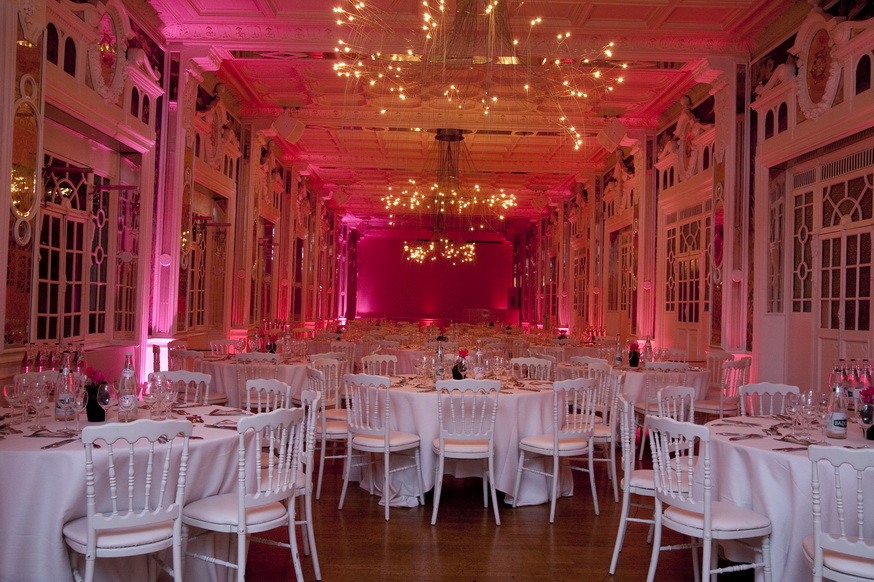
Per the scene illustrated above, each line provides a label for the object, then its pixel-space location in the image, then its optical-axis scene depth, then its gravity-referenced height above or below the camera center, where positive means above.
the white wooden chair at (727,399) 7.45 -0.88
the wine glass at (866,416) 4.02 -0.54
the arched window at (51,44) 6.44 +2.29
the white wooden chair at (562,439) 5.36 -0.98
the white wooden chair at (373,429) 5.35 -0.92
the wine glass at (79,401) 3.90 -0.54
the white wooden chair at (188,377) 5.05 -0.52
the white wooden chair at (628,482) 4.33 -1.02
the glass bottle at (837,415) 4.13 -0.56
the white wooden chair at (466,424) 5.21 -0.87
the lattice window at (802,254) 8.28 +0.71
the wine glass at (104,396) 3.99 -0.52
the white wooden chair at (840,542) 3.00 -0.95
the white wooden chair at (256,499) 3.48 -0.98
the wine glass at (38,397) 3.94 -0.53
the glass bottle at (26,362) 5.75 -0.50
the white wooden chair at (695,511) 3.55 -1.02
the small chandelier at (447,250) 16.41 +1.61
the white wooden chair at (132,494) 3.11 -0.89
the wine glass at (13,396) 4.04 -0.54
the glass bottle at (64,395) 4.08 -0.54
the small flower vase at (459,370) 6.27 -0.53
